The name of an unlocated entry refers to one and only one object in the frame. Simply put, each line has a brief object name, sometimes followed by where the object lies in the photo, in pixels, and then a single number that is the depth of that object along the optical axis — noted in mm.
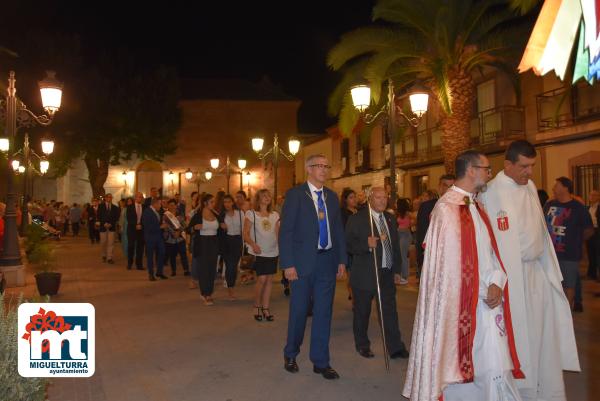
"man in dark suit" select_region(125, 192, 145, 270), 13914
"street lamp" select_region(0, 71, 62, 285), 10836
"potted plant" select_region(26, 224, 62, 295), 9664
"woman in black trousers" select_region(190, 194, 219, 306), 9094
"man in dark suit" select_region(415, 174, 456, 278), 7660
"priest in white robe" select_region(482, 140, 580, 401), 3961
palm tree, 12570
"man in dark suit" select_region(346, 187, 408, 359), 5828
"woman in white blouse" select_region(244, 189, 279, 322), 7715
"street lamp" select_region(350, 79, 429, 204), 10625
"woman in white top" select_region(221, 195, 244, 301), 9680
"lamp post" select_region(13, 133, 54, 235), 17891
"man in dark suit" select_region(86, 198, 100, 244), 22572
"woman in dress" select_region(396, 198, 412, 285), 12172
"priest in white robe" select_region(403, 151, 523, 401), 3561
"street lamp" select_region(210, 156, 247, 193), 22284
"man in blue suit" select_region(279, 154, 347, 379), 5227
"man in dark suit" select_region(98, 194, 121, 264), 15727
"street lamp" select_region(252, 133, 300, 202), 16578
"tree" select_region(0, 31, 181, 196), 32906
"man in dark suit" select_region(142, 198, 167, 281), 11984
